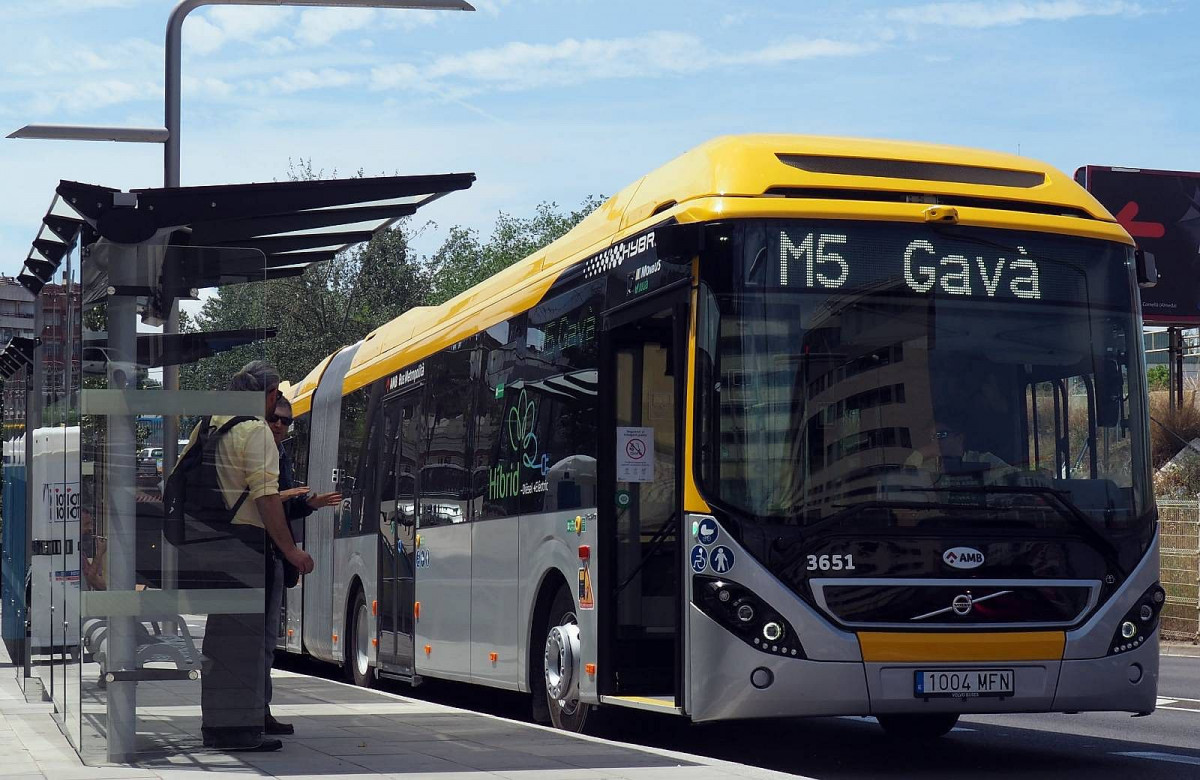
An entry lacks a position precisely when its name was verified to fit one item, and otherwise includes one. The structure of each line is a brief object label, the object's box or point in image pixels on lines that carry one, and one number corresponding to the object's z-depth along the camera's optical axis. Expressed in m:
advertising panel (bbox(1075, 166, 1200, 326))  32.75
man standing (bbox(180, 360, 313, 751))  9.01
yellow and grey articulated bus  9.18
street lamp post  8.79
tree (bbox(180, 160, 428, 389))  55.25
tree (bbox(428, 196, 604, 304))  81.06
